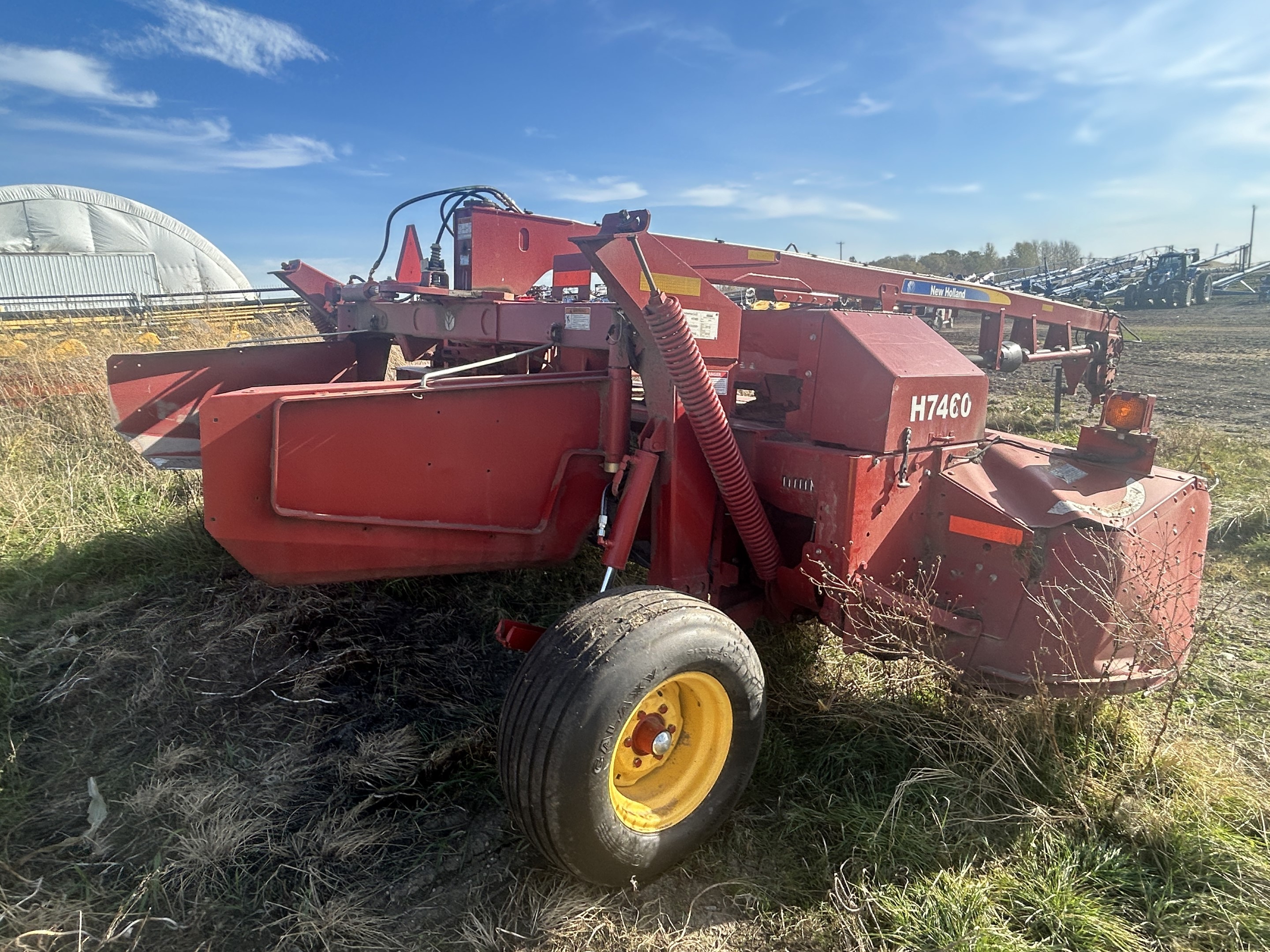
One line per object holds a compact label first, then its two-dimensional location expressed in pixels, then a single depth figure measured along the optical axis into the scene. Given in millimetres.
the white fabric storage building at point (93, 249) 30453
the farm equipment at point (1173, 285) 29906
